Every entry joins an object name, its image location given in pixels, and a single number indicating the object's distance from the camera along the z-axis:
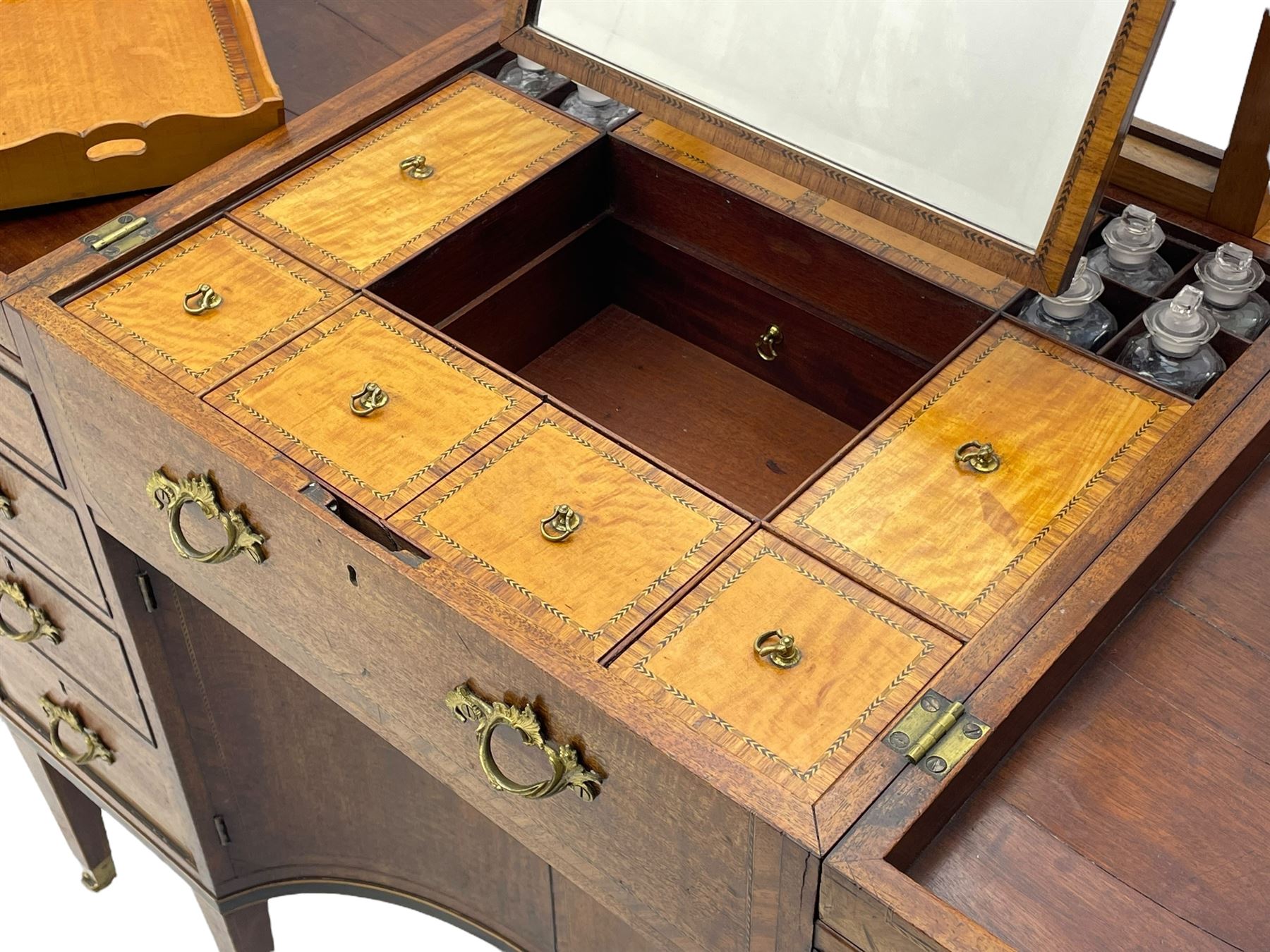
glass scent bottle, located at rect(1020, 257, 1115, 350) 1.44
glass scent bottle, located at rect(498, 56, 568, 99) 1.71
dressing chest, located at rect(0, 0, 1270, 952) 1.18
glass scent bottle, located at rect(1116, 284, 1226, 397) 1.37
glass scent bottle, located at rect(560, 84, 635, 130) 1.67
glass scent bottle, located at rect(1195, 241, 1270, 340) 1.43
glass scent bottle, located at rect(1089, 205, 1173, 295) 1.47
